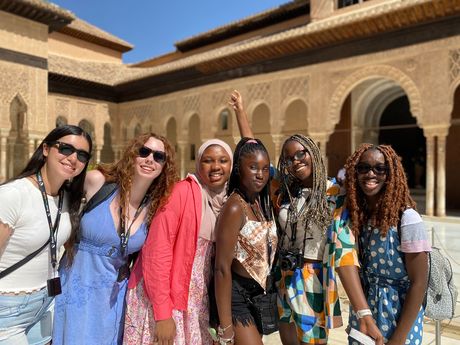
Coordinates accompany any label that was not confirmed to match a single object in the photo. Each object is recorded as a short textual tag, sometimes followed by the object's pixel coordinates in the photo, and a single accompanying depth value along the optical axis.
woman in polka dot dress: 1.50
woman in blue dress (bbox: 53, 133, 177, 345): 1.69
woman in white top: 1.46
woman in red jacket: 1.60
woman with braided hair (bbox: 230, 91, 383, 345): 1.75
